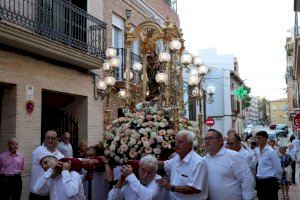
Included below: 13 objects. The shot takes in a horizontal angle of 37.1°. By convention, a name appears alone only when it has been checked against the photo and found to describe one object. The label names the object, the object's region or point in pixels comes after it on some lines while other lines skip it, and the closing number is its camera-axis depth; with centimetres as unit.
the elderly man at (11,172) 880
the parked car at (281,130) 5344
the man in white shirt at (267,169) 843
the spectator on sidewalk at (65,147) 1046
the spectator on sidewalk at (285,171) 1202
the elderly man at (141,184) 473
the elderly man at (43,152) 712
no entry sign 2414
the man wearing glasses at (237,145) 716
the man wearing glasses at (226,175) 500
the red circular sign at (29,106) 1047
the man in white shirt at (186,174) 474
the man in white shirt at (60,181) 464
